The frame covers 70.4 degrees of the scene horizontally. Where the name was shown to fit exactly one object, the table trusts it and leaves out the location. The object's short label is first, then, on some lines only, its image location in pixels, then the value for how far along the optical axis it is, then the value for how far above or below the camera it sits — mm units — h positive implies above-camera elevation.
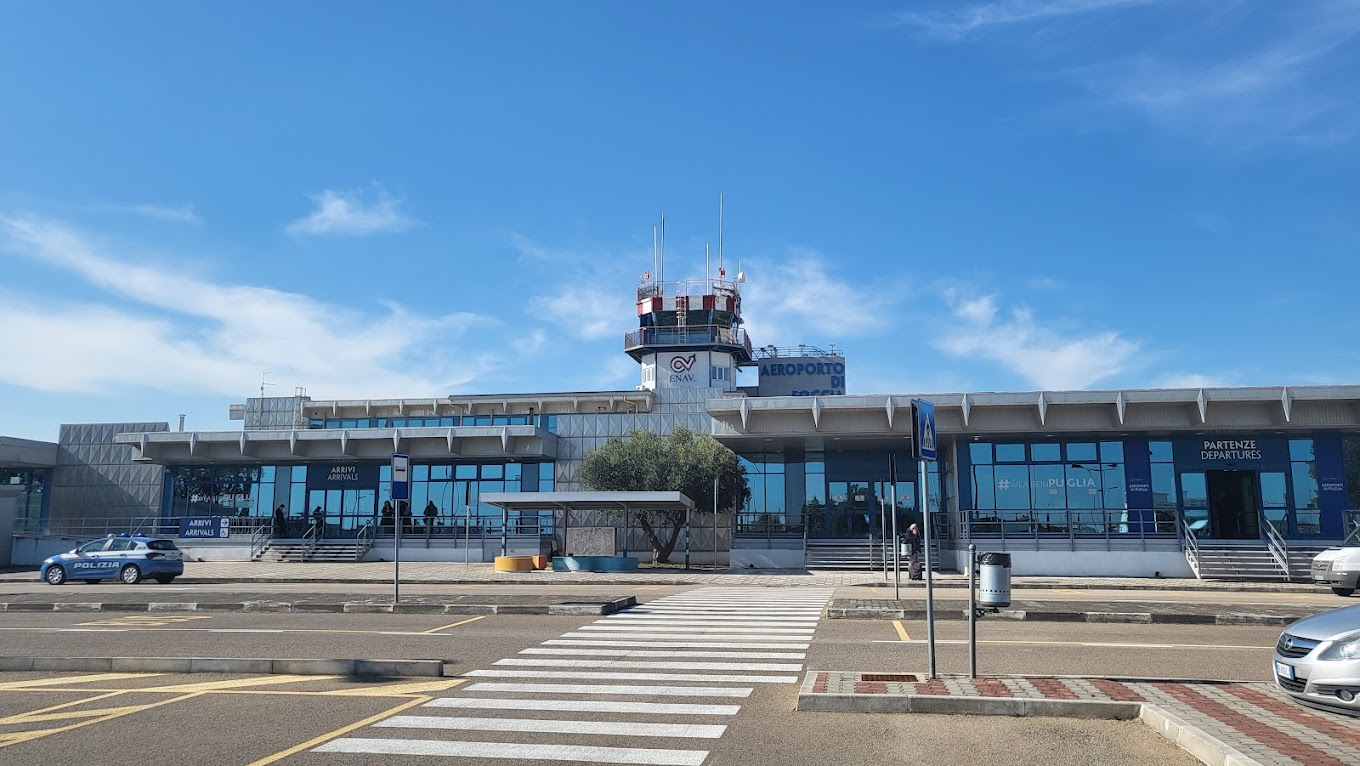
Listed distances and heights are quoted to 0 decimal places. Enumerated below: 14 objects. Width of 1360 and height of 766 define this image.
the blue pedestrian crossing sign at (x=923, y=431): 10289 +897
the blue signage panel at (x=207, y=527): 46188 -401
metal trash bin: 9805 -665
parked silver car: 7715 -1219
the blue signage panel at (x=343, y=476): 47250 +2033
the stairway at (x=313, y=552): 43312 -1526
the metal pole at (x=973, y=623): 9562 -1091
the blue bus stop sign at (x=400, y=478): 19719 +812
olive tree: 41438 +1950
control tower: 65562 +12150
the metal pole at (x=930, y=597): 9779 -832
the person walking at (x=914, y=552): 29608 -1214
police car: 29328 -1355
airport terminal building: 33500 +1577
